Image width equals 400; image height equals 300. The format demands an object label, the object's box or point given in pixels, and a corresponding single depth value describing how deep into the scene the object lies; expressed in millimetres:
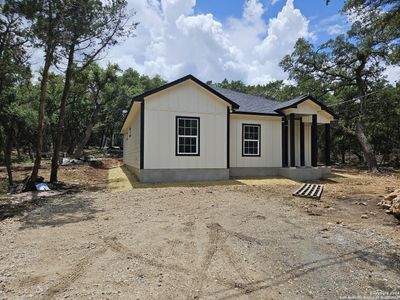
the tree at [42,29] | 9773
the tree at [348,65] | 18906
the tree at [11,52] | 9918
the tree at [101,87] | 27656
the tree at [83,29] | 10477
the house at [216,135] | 11656
